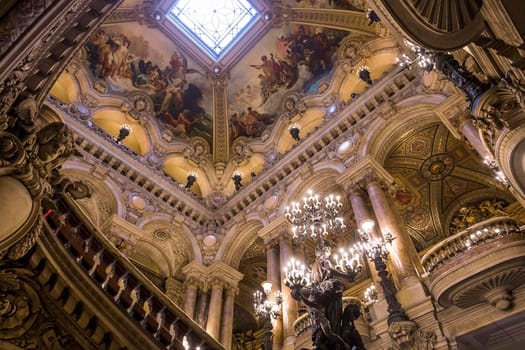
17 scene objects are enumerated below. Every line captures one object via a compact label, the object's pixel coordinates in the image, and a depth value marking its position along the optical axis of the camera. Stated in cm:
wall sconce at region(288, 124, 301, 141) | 1519
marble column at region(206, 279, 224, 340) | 1183
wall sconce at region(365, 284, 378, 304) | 865
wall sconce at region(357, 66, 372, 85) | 1340
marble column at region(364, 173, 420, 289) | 823
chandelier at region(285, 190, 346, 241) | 720
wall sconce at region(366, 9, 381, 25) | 1312
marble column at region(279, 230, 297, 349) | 952
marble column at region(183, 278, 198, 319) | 1239
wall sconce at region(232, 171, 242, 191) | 1558
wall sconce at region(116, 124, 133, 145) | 1463
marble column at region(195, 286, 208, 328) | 1215
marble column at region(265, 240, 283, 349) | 977
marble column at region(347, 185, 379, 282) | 1021
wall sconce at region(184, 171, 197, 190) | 1560
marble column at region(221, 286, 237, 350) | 1165
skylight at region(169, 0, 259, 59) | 1703
